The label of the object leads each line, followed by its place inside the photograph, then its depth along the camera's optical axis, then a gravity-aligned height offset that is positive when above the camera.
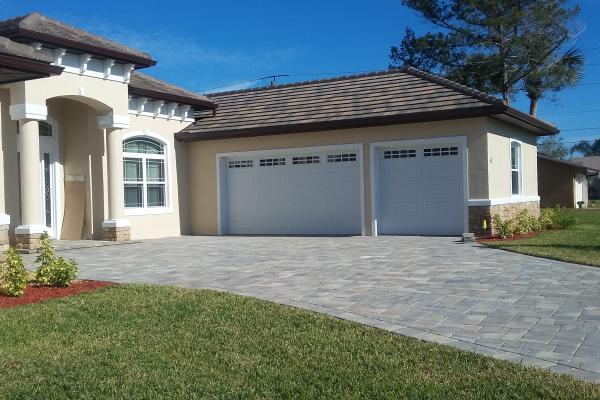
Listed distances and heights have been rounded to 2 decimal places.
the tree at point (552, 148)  67.12 +4.86
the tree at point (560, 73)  31.52 +6.08
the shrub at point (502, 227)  15.96 -0.85
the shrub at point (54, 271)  8.72 -0.92
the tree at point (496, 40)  30.39 +7.89
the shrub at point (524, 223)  16.90 -0.84
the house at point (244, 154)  15.04 +1.34
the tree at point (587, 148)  105.87 +7.61
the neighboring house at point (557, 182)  39.72 +0.64
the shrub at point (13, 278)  8.12 -0.93
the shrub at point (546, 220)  18.92 -0.83
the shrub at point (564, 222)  19.58 -0.94
